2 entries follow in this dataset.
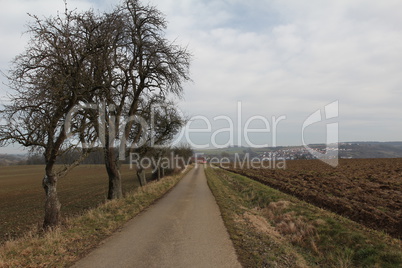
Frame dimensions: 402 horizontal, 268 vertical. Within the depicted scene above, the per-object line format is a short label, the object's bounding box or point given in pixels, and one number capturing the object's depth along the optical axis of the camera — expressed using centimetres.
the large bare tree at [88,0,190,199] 1421
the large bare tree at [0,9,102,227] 816
